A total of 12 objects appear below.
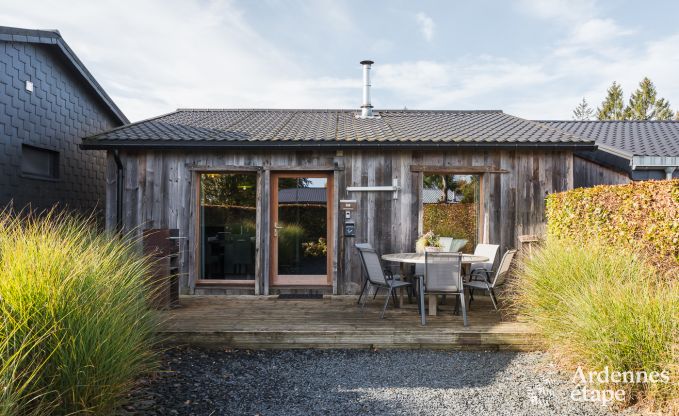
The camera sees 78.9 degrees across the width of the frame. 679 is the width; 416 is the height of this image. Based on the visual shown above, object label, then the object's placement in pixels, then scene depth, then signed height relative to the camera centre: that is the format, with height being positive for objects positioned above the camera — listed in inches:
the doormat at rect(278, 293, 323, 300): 254.5 -50.4
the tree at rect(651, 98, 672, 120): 1315.2 +343.4
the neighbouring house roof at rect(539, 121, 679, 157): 351.7 +84.3
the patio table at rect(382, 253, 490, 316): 204.4 -22.3
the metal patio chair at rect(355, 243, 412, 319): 203.5 -28.6
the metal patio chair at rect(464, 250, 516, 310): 201.5 -30.6
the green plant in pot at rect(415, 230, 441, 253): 231.5 -15.9
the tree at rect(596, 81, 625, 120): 1405.0 +388.9
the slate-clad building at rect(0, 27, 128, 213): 267.6 +69.4
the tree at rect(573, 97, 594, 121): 1614.5 +417.5
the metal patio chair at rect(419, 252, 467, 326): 188.2 -28.0
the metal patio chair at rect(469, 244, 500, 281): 240.4 -21.9
